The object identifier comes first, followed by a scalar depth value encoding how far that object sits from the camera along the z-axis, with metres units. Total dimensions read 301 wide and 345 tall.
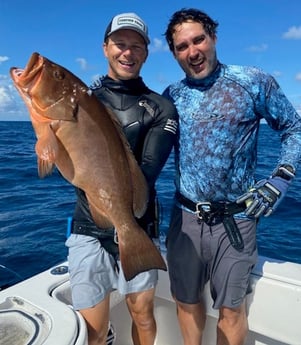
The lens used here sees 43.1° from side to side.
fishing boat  2.29
